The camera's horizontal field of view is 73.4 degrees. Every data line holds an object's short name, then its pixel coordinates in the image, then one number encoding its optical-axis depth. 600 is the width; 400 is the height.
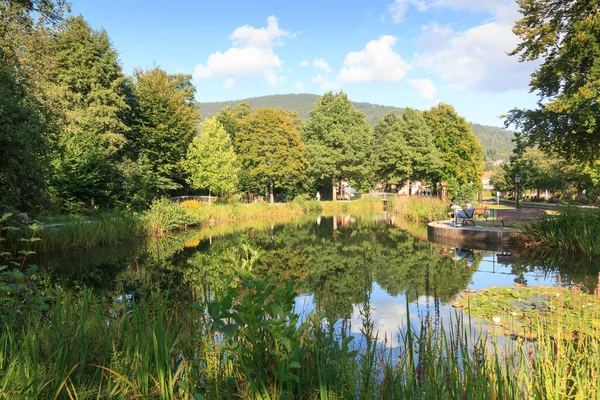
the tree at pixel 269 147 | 40.03
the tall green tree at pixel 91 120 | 20.97
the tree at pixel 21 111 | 9.71
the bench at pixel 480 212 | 21.22
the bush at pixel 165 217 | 19.91
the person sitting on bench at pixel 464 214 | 17.59
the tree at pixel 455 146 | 49.12
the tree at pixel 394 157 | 46.69
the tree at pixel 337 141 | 43.66
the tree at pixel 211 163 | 31.92
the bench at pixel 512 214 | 20.77
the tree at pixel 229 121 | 48.69
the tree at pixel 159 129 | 31.73
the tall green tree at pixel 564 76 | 13.05
